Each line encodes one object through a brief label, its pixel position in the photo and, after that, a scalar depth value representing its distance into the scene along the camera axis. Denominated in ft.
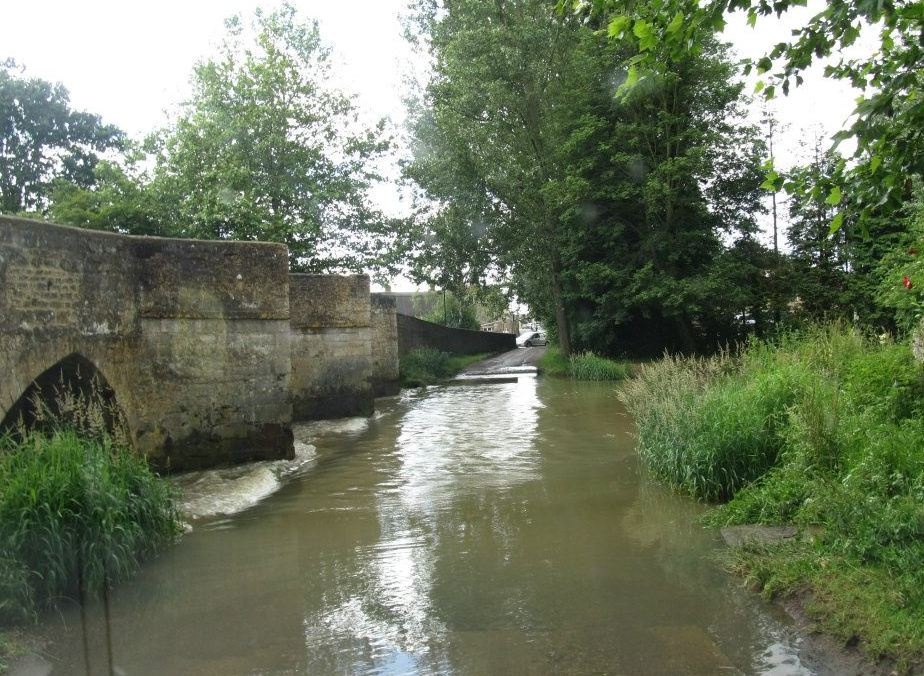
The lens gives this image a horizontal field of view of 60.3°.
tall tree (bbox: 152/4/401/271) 66.59
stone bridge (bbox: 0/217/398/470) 24.39
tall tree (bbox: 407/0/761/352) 74.95
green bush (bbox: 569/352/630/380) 75.51
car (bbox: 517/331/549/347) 173.88
